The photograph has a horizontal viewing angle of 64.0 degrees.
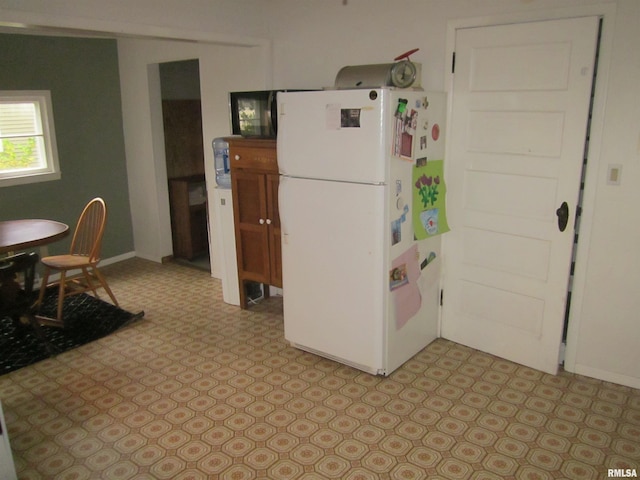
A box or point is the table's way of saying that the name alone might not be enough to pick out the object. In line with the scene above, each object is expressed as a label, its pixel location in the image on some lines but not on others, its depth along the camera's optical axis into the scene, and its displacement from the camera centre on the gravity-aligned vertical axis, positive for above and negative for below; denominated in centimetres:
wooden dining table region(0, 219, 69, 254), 335 -74
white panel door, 284 -32
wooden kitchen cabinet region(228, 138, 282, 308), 377 -63
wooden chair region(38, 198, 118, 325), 399 -105
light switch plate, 278 -27
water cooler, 422 -78
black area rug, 352 -152
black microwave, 363 +8
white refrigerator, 284 -56
